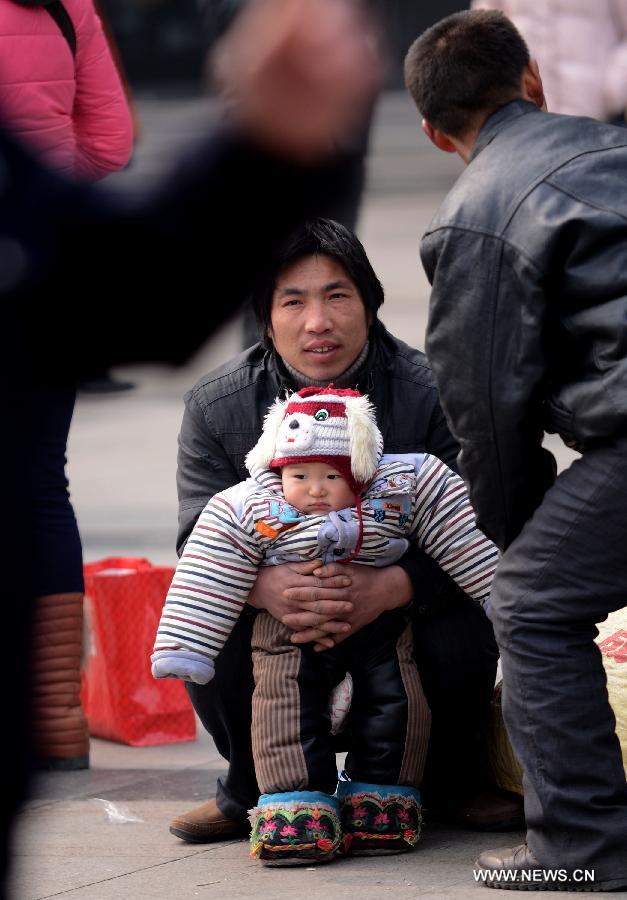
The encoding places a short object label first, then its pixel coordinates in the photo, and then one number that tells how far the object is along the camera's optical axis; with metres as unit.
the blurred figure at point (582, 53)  9.97
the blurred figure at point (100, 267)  3.88
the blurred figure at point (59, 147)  4.81
